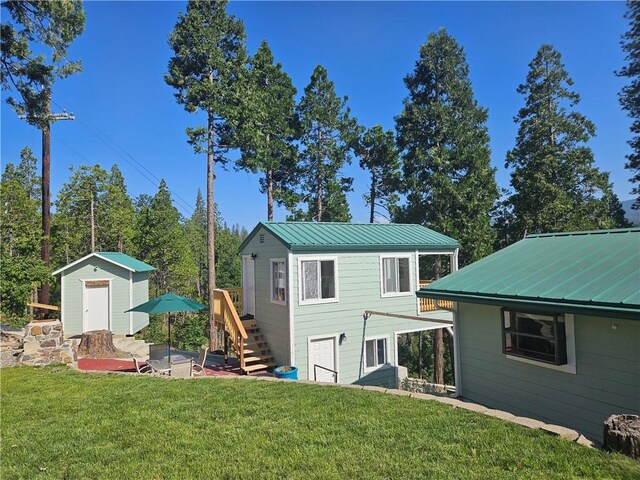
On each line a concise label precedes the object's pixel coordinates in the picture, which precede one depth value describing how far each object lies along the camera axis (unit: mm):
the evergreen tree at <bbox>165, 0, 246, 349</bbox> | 17609
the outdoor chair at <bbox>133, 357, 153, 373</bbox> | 10261
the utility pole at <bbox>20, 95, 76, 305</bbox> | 15586
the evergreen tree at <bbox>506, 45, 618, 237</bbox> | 20609
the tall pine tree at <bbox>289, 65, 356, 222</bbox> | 25156
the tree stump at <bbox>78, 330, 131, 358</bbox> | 13352
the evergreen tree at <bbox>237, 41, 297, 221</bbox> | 19761
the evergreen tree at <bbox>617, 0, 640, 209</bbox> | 19859
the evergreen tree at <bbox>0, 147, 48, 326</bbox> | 13211
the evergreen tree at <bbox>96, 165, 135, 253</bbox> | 29844
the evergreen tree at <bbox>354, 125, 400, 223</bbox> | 25922
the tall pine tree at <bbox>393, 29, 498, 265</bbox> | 21656
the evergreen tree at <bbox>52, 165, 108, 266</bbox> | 28219
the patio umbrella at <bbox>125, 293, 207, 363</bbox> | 10984
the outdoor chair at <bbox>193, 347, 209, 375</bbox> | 11204
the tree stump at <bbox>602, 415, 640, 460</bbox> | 3631
